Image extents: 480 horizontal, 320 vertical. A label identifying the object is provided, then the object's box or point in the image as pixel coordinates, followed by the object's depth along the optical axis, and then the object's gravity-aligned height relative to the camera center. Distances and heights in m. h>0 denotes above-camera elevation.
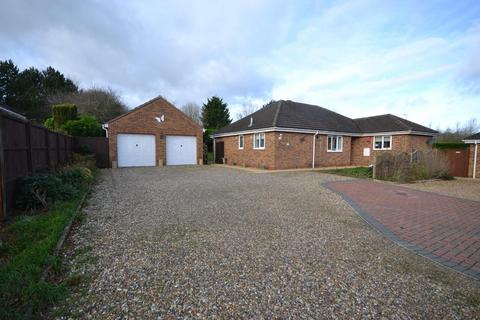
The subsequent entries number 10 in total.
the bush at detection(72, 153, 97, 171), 11.73 -0.50
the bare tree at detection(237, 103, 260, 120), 41.53 +8.06
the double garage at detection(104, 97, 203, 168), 16.12 +1.15
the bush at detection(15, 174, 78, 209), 4.96 -0.98
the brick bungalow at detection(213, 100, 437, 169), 15.02 +1.02
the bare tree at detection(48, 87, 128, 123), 25.58 +6.10
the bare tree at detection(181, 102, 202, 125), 41.22 +7.96
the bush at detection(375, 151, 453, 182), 10.82 -0.79
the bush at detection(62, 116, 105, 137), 15.28 +1.79
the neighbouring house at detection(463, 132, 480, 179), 12.13 -0.42
